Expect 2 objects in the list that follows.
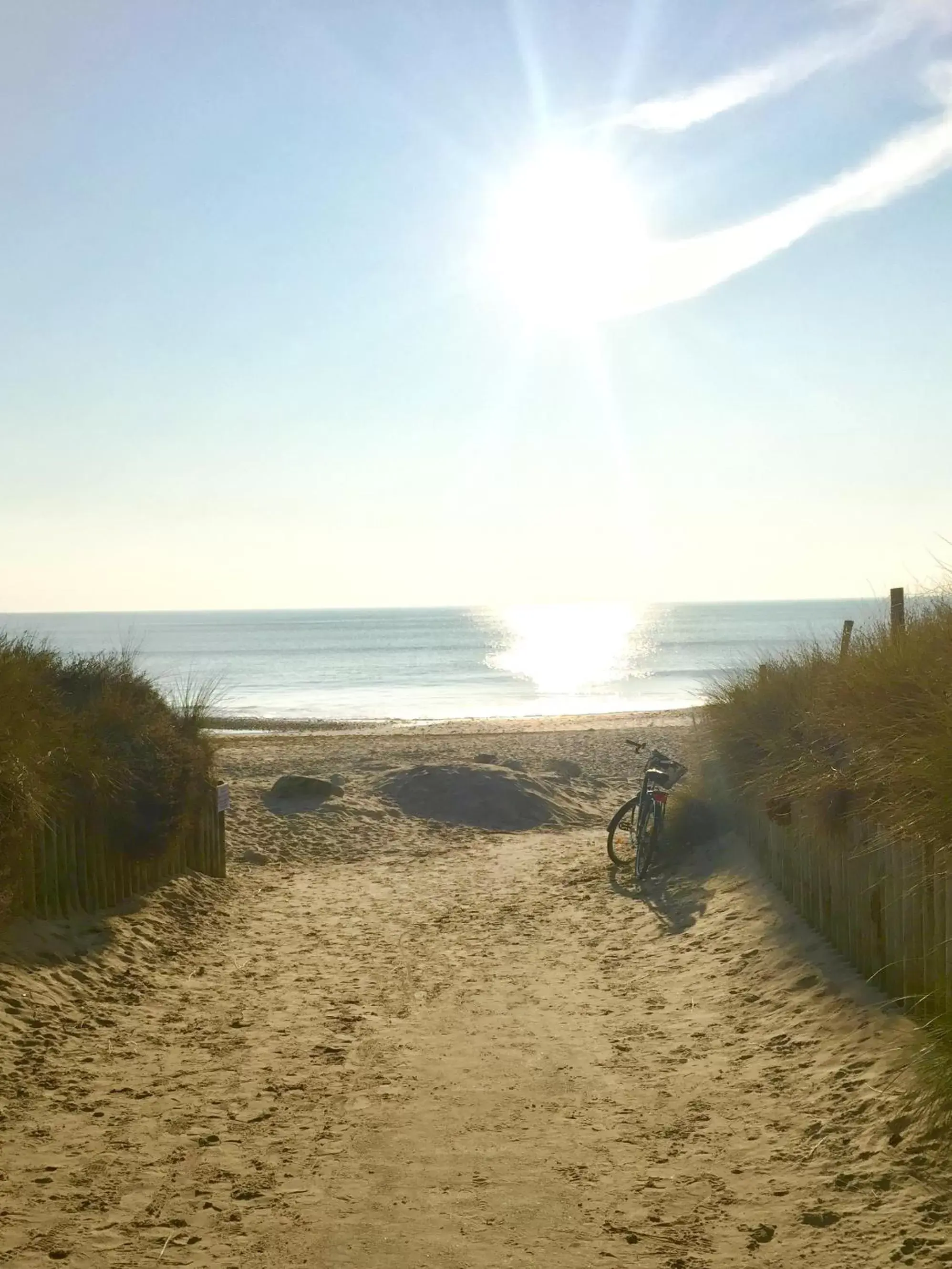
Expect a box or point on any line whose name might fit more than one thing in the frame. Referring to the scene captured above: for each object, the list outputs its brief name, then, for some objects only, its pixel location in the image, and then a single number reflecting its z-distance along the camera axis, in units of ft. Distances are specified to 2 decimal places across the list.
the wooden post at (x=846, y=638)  28.46
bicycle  33.83
